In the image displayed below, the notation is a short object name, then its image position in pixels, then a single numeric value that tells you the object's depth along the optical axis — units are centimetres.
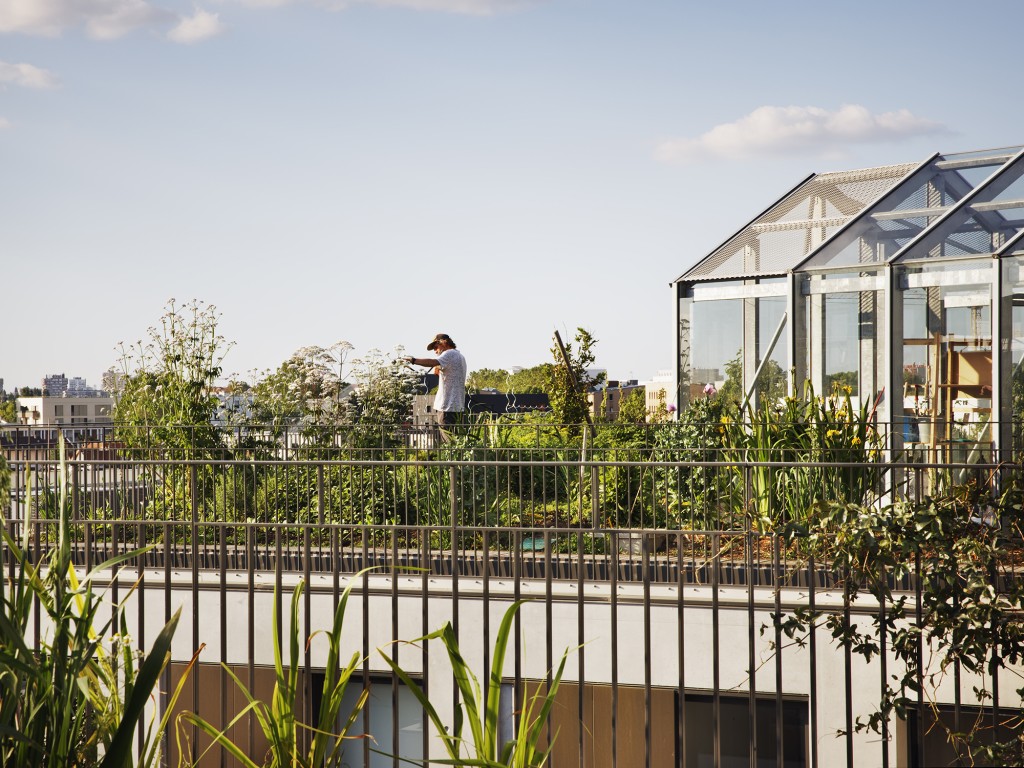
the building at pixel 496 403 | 1491
